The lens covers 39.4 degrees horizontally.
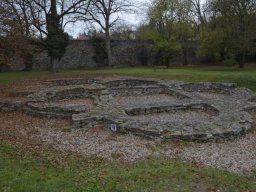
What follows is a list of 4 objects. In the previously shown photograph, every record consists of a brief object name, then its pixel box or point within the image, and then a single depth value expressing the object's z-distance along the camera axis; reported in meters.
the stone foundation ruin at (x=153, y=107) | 11.25
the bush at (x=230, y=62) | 41.75
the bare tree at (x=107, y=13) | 36.53
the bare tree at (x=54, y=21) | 33.47
